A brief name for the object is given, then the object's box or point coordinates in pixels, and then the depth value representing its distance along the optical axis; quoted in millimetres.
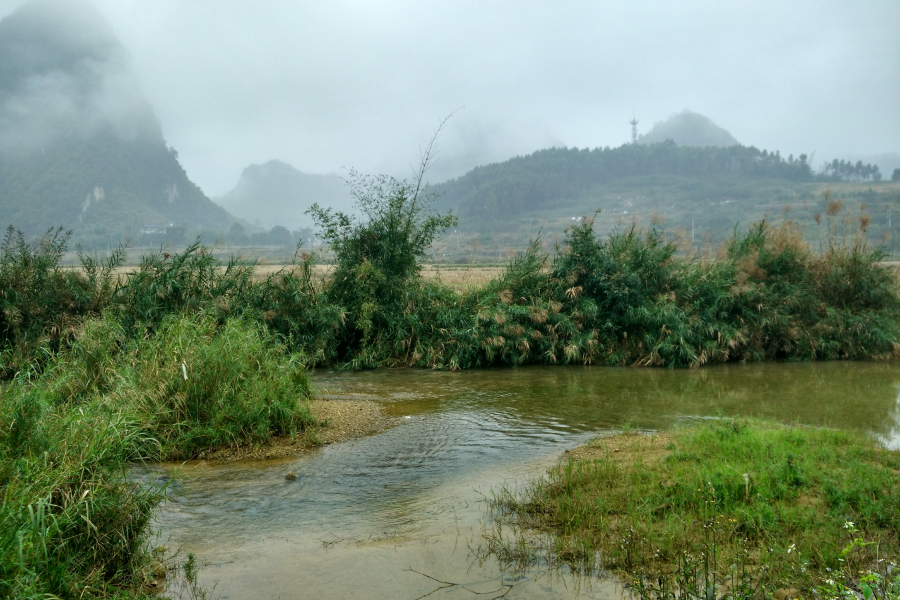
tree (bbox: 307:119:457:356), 13516
